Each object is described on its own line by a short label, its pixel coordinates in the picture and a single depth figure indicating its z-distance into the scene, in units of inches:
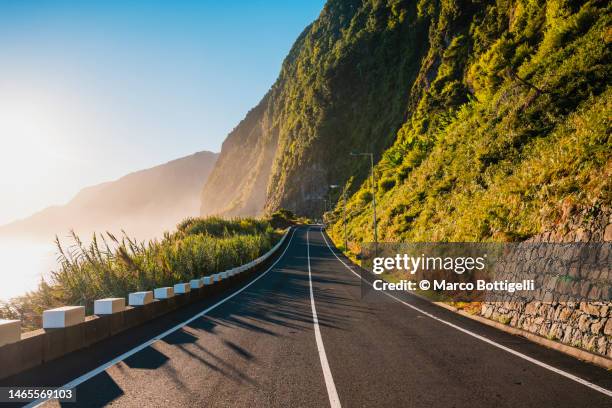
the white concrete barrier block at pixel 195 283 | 625.0
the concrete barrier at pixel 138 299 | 424.2
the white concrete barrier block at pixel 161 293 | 485.4
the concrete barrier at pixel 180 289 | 558.6
